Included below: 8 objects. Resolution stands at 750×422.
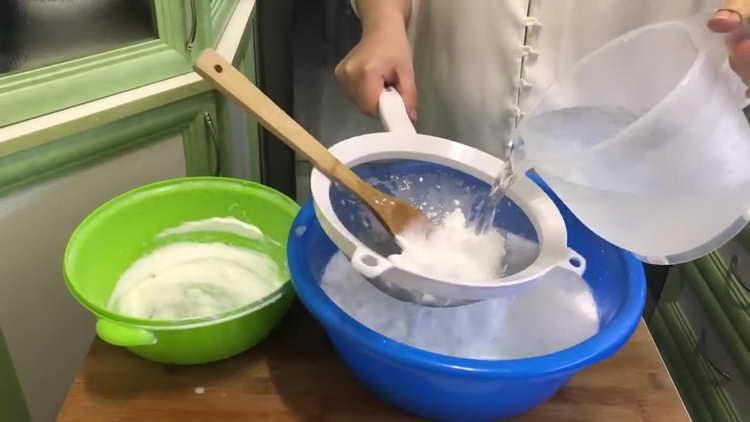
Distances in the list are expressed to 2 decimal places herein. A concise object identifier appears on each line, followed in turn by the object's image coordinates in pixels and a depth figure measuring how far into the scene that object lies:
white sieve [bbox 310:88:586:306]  0.48
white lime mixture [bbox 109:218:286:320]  0.65
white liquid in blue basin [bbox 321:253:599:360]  0.56
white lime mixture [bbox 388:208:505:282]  0.54
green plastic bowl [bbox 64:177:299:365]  0.56
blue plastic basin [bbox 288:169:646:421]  0.48
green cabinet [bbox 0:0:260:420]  0.67
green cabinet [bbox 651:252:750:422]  0.98
